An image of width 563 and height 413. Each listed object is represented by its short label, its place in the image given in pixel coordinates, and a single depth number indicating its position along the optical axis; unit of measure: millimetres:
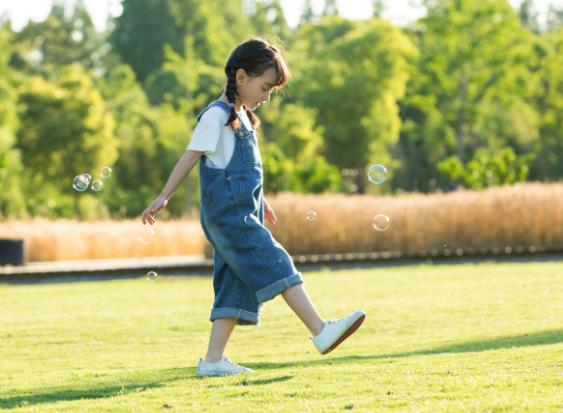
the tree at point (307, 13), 103812
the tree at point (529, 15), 91944
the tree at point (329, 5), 102625
